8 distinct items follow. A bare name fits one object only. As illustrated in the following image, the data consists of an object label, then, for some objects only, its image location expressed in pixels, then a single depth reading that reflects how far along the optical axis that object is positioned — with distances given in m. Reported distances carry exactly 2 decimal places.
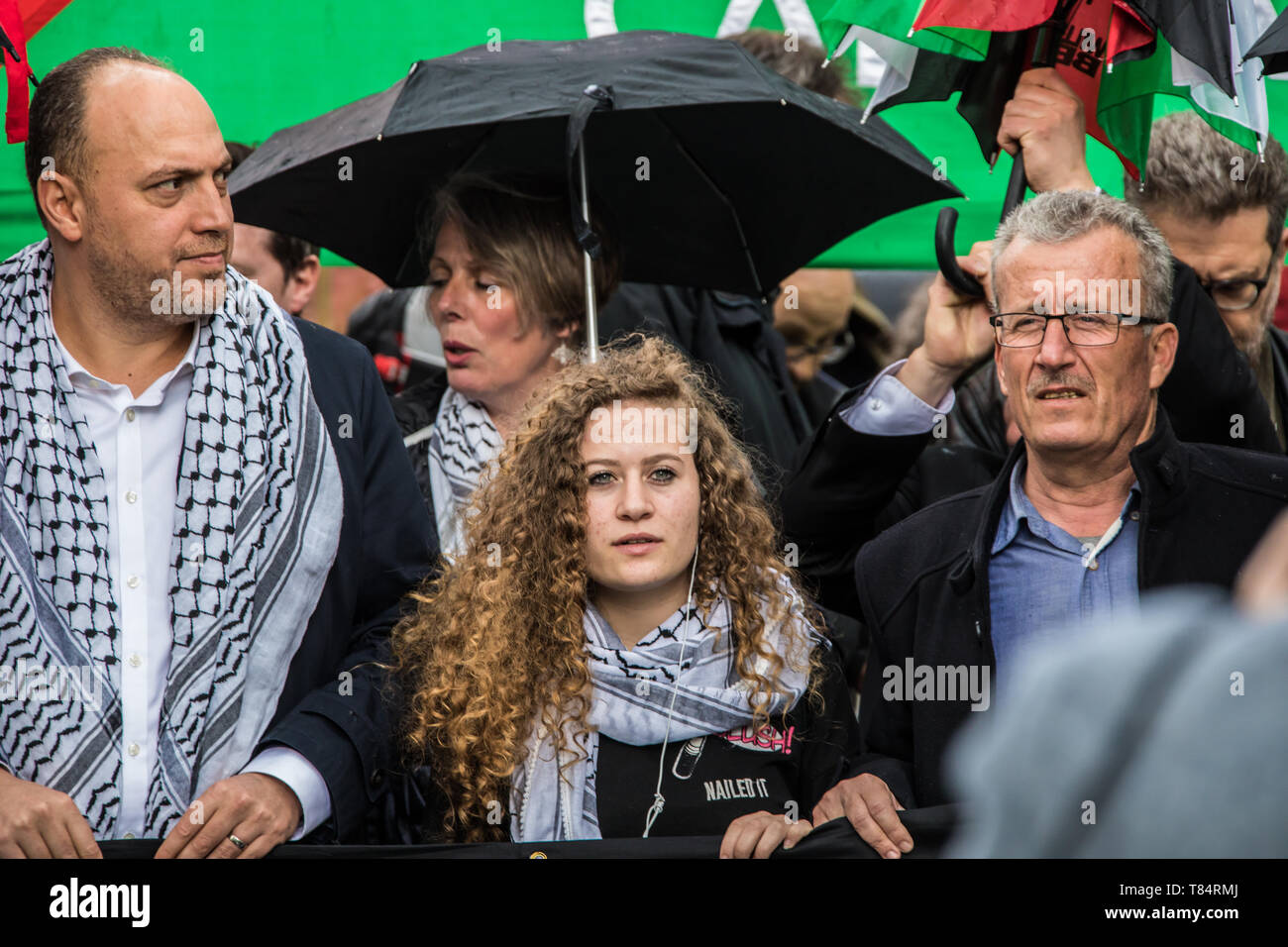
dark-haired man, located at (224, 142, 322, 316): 5.17
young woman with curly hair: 3.38
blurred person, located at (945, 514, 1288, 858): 1.20
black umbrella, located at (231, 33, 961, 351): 4.16
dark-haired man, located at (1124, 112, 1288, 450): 4.29
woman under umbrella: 4.41
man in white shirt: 3.29
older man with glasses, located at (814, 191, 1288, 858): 3.37
